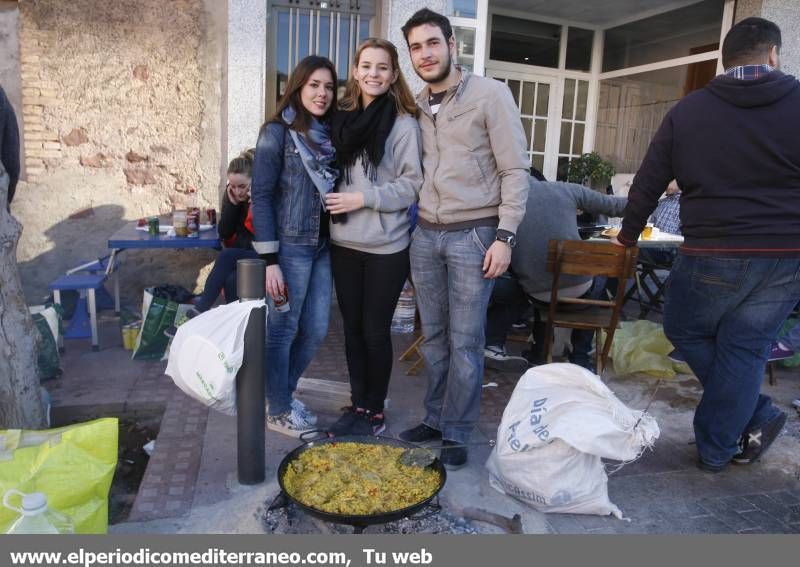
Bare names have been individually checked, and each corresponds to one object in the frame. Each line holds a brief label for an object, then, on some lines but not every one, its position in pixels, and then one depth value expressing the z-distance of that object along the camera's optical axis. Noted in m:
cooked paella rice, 2.23
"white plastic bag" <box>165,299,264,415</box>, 2.43
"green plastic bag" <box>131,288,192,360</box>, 4.45
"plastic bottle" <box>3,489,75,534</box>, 1.80
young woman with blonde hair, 2.82
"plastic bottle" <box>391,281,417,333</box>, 5.30
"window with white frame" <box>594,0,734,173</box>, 8.19
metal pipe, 2.55
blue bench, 4.70
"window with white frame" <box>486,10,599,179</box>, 8.46
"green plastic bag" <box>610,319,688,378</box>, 4.57
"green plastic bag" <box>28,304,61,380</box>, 4.10
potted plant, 8.55
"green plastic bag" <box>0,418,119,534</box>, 1.88
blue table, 4.57
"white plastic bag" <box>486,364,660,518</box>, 2.48
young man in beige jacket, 2.72
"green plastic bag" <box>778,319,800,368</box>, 4.44
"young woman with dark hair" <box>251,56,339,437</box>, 2.88
